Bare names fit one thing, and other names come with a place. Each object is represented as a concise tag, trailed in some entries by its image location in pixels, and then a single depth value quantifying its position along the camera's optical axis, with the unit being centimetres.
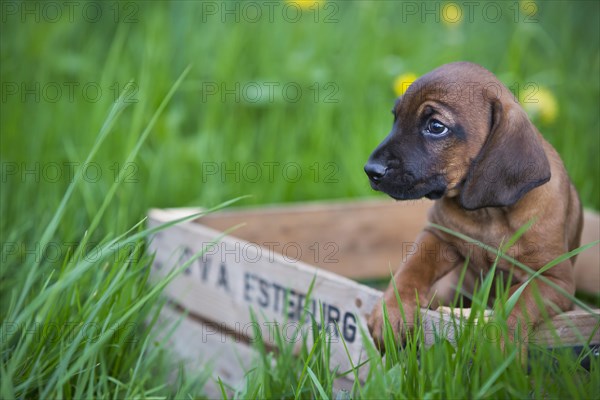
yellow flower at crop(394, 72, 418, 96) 360
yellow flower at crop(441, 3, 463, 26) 462
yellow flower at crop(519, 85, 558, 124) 374
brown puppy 208
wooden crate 238
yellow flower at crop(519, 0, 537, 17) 432
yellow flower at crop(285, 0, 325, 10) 452
